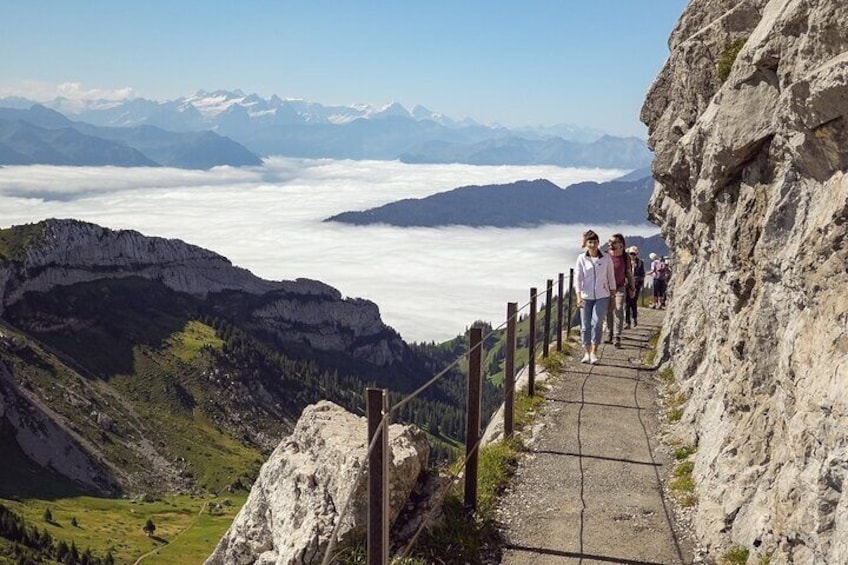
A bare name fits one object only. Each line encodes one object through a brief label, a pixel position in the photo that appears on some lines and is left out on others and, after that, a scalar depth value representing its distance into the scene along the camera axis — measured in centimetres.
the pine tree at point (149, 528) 17950
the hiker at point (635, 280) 3135
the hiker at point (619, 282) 2517
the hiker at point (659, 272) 3678
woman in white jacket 2236
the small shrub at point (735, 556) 1080
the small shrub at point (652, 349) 2624
